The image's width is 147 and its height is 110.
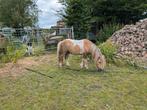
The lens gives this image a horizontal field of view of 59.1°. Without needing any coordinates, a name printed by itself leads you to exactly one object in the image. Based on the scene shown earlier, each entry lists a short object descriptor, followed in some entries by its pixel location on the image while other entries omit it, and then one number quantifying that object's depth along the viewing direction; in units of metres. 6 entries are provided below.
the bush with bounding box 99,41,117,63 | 4.66
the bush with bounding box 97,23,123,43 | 6.79
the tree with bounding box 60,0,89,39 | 6.94
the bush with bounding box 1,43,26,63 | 4.45
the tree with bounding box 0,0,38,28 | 12.84
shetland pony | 4.05
